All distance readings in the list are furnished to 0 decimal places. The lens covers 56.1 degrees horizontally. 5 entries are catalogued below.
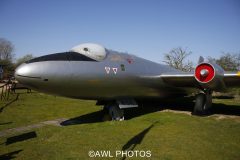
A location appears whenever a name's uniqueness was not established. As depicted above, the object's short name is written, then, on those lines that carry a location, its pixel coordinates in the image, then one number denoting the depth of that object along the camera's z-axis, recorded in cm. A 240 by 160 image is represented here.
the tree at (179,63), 6191
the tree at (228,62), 4962
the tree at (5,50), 9156
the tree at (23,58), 9242
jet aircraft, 766
